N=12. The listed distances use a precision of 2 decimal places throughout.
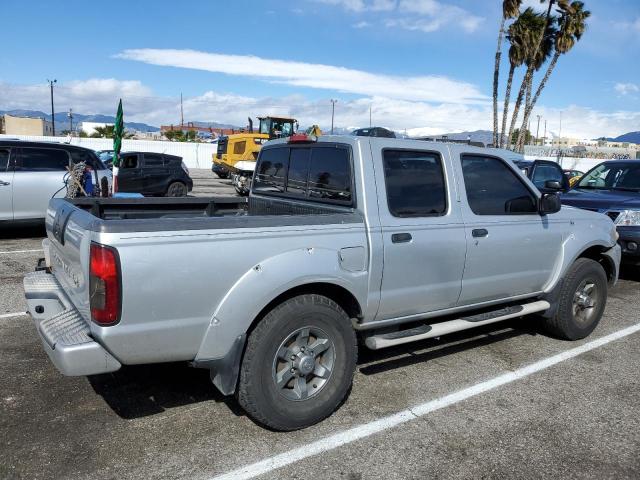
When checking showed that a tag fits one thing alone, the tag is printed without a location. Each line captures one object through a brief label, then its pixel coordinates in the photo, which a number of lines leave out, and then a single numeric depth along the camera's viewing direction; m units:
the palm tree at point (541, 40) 32.50
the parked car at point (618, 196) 7.32
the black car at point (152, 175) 16.39
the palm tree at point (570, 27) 32.75
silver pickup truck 2.90
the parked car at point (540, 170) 11.74
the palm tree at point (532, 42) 32.69
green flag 8.65
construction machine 19.84
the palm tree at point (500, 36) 32.28
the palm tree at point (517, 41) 32.91
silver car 9.41
